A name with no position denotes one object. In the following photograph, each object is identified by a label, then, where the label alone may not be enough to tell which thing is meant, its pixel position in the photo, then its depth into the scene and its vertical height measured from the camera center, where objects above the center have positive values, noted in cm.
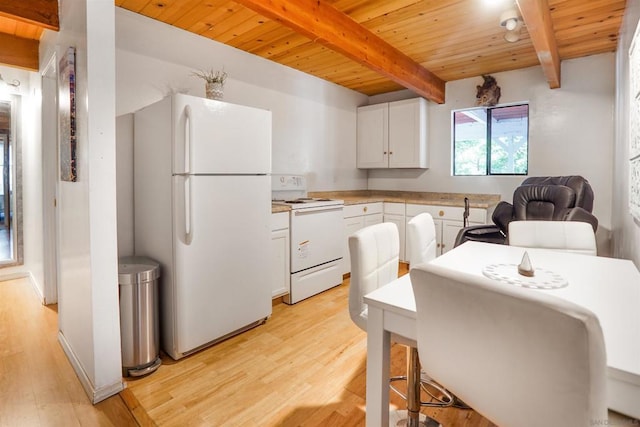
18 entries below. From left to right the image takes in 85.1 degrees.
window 393 +74
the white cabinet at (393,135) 436 +89
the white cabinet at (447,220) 364 -19
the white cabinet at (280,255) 290 -44
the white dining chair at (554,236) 193 -19
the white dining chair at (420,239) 190 -20
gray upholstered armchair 286 -3
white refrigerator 213 -6
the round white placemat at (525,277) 125 -29
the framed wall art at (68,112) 182 +51
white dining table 75 -33
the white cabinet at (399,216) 416 -16
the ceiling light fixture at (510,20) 241 +128
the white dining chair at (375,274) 143 -33
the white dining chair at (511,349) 62 -31
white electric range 309 -36
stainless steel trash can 199 -68
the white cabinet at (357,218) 373 -17
